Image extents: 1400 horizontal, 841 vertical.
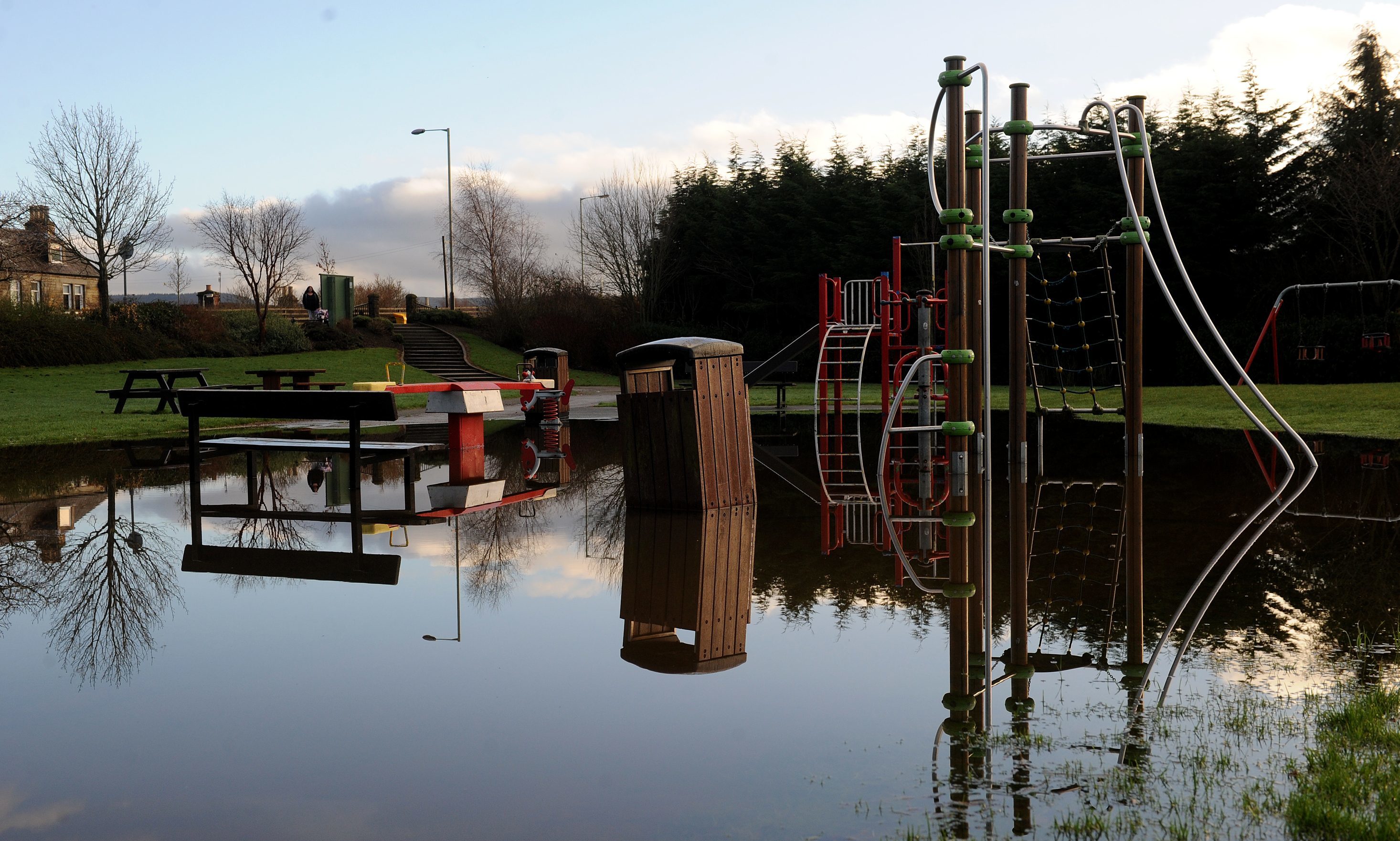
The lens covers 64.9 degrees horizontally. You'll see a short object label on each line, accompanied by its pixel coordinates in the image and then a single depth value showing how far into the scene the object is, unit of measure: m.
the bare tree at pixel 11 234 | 34.84
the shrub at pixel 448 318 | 46.78
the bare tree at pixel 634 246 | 39.53
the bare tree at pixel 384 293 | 57.12
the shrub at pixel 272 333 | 38.16
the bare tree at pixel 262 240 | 44.44
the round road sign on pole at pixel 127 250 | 39.88
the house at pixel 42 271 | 36.47
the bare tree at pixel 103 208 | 39.59
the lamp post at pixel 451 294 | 51.22
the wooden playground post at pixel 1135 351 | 9.27
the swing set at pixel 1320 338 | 21.67
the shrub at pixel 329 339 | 39.91
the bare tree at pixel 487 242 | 48.97
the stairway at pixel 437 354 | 35.56
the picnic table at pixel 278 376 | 18.72
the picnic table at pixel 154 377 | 17.00
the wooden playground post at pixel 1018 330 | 8.49
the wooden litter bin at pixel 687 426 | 7.48
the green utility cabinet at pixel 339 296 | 44.31
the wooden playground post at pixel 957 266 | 7.04
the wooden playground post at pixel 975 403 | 4.50
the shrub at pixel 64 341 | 33.00
